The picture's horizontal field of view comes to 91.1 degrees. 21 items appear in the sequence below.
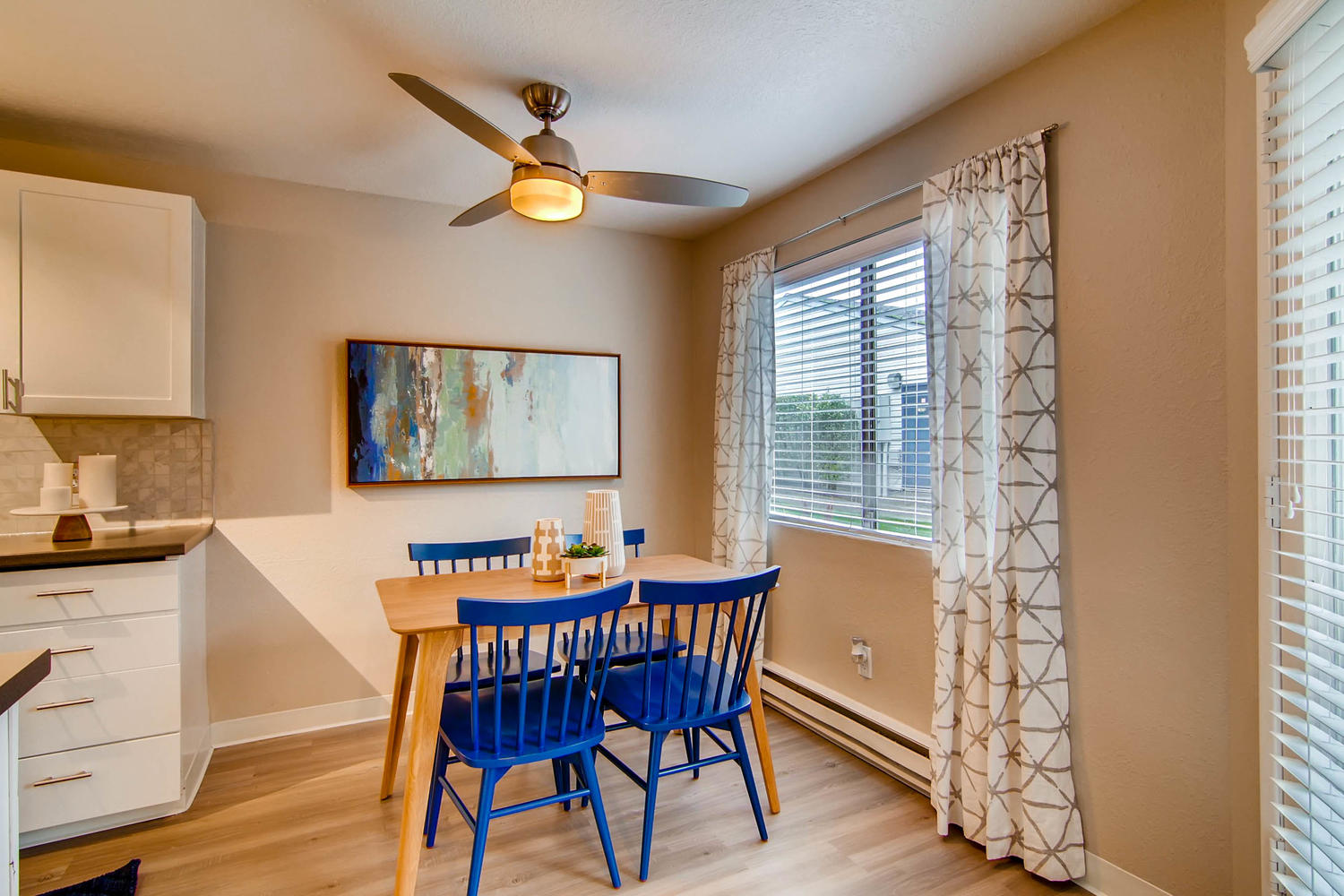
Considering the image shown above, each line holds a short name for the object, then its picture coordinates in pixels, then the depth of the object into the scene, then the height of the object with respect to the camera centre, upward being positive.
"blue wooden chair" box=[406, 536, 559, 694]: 2.41 -0.46
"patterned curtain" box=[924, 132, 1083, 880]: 1.96 -0.24
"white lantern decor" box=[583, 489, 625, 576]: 2.32 -0.27
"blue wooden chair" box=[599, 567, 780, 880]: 1.93 -0.82
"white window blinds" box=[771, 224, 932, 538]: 2.61 +0.23
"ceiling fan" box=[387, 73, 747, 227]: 1.88 +0.87
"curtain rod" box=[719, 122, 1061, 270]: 2.02 +1.00
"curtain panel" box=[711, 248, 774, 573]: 3.34 +0.16
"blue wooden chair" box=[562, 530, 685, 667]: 2.64 -0.83
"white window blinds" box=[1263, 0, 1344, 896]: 1.22 -0.01
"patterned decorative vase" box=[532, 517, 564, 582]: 2.26 -0.35
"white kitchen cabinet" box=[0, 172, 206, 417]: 2.36 +0.56
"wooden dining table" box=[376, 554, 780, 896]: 1.80 -0.53
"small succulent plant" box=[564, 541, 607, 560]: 2.24 -0.36
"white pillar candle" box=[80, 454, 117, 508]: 2.54 -0.13
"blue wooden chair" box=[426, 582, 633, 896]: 1.72 -0.81
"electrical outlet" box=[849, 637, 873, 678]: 2.75 -0.88
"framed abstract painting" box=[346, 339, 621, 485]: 3.16 +0.17
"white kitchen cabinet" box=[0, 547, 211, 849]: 2.13 -0.84
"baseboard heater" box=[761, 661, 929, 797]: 2.50 -1.19
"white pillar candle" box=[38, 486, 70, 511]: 2.43 -0.19
